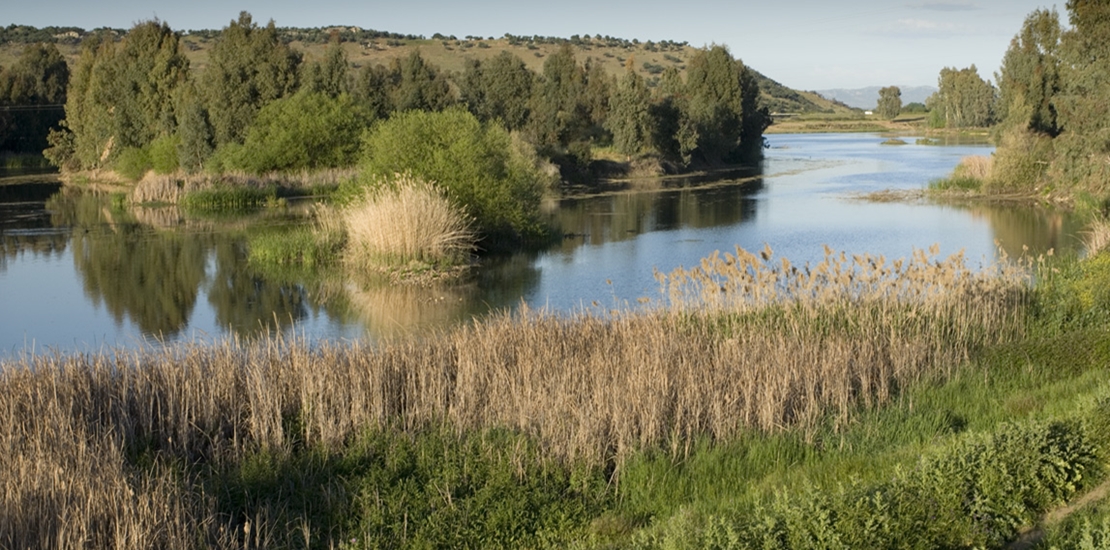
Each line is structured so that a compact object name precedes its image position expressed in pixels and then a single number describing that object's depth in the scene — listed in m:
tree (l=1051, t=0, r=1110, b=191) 30.78
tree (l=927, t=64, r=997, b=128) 104.12
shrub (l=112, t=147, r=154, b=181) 49.84
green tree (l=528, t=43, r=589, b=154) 51.69
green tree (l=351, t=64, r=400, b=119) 51.91
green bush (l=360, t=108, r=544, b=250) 25.09
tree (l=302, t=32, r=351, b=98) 46.56
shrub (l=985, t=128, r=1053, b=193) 38.09
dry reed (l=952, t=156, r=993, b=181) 39.72
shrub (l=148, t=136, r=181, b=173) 46.91
